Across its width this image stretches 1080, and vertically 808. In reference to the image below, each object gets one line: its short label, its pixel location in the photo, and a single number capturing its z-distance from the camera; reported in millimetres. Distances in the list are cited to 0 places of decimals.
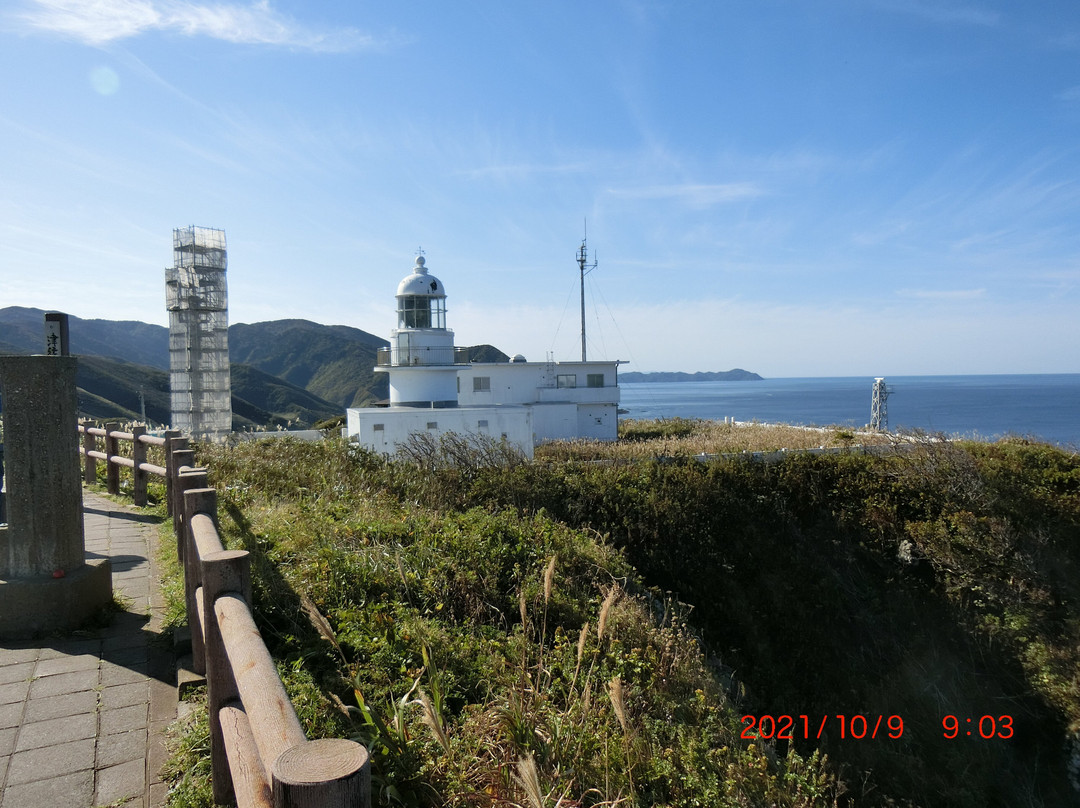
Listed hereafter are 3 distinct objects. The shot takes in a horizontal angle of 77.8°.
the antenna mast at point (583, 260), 33672
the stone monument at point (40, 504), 3961
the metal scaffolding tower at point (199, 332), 44281
